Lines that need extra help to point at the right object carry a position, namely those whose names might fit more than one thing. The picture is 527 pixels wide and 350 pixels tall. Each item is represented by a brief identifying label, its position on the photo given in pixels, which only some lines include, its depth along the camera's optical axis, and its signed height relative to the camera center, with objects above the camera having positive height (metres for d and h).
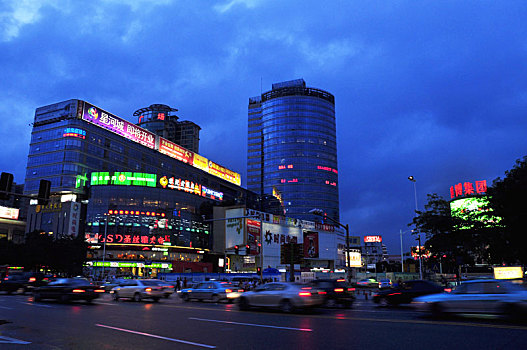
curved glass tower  183.00 +49.55
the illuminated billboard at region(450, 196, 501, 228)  32.92 +4.39
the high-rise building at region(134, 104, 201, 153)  190.64 +61.40
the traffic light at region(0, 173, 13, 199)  17.92 +3.24
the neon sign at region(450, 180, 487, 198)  99.50 +18.21
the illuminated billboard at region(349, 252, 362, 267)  152.14 +1.10
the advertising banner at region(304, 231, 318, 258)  125.50 +5.45
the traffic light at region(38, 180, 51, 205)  20.14 +3.23
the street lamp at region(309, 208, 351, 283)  34.47 +4.31
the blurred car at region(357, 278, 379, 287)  54.27 -2.66
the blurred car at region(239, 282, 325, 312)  17.17 -1.49
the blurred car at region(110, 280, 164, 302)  25.59 -1.87
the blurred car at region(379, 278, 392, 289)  45.01 -2.35
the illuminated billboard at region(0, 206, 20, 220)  104.00 +11.53
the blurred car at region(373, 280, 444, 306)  22.16 -1.51
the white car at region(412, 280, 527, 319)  13.06 -1.20
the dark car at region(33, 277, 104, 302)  21.80 -1.63
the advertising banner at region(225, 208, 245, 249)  106.62 +8.15
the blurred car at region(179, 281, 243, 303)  26.48 -1.98
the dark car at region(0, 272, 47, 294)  31.78 -1.80
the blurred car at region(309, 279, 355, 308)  22.41 -1.59
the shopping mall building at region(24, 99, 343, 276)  90.50 +13.93
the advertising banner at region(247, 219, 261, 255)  105.56 +7.10
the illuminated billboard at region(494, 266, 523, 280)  42.92 -0.79
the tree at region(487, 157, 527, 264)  27.84 +3.92
